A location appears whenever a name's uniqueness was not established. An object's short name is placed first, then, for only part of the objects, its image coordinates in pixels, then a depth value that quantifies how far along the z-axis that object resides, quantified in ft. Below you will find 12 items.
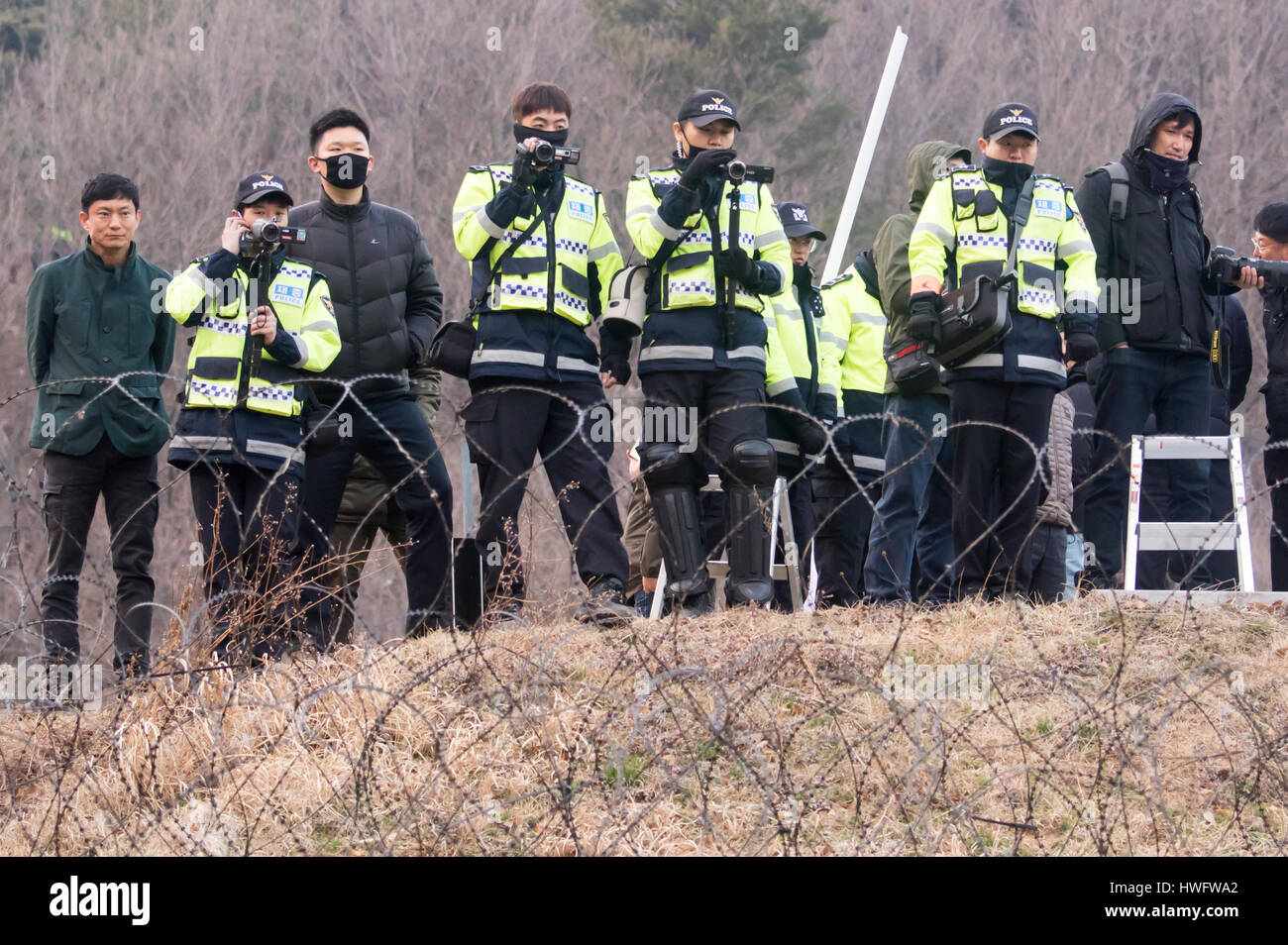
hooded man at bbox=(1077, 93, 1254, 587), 44.34
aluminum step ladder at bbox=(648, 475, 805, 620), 43.65
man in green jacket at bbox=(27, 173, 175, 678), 40.91
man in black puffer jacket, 41.37
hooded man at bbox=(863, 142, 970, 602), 46.96
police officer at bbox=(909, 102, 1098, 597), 41.96
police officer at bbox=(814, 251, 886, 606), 50.08
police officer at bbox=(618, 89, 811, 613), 39.93
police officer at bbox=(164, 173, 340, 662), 39.17
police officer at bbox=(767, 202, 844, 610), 45.55
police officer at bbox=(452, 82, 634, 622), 39.63
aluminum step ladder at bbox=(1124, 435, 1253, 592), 42.52
